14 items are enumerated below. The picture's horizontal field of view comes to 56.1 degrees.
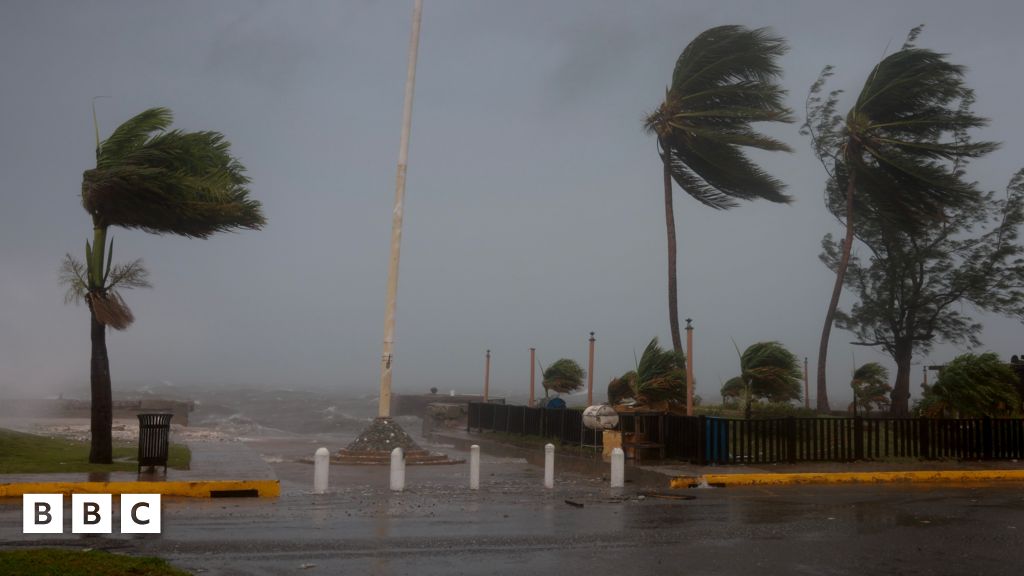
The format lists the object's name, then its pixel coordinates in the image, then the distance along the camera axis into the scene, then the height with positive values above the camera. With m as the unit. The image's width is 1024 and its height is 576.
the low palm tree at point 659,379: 22.95 +0.02
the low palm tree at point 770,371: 22.88 +0.25
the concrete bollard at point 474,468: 15.80 -1.53
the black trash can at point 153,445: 15.73 -1.27
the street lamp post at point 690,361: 20.67 +0.41
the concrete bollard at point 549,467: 16.14 -1.53
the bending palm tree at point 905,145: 41.31 +10.37
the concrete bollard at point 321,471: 14.78 -1.54
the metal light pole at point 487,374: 34.75 +0.05
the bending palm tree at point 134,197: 17.84 +3.20
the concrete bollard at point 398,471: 15.27 -1.56
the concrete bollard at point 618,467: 16.33 -1.50
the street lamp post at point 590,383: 25.95 -0.15
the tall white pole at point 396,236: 21.70 +3.16
